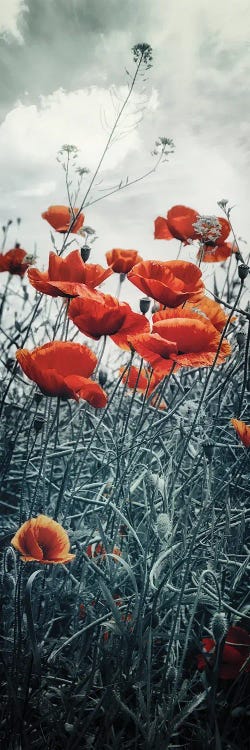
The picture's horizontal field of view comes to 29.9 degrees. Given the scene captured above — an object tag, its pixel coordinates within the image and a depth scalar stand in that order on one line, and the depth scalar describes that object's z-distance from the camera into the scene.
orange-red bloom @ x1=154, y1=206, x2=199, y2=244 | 1.55
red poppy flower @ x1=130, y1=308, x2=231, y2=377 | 0.93
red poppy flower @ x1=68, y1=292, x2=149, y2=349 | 1.00
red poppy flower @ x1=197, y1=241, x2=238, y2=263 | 1.57
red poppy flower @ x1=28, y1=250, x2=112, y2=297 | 1.05
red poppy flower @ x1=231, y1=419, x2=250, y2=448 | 0.99
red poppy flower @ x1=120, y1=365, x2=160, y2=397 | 1.37
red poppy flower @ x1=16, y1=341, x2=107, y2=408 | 0.88
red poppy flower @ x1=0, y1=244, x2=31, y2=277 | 1.99
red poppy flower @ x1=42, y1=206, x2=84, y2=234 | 1.70
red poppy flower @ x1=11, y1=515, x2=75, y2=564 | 0.78
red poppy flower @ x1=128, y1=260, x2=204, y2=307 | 1.05
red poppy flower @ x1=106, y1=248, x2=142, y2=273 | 1.45
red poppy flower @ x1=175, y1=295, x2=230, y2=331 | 1.22
